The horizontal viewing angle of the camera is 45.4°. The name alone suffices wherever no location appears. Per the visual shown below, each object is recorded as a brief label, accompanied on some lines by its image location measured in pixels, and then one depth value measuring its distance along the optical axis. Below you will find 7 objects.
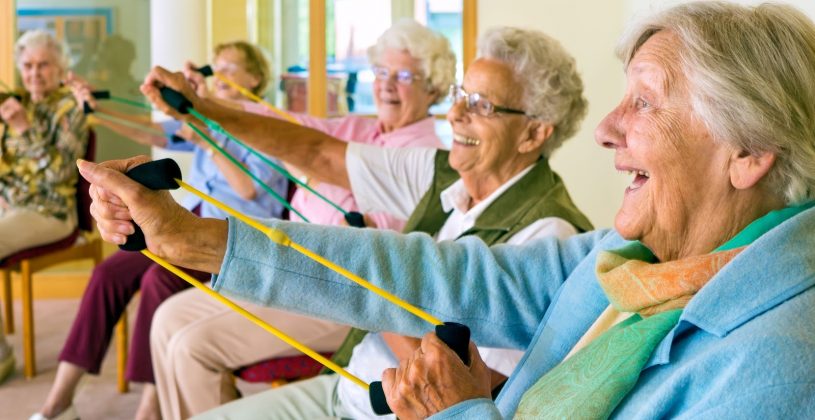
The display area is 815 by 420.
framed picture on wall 4.76
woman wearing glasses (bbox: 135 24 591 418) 1.83
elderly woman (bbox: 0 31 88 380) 3.83
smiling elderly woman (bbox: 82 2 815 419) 0.99
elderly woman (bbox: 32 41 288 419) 2.95
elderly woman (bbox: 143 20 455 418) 2.33
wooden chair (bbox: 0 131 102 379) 3.65
